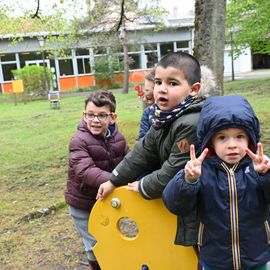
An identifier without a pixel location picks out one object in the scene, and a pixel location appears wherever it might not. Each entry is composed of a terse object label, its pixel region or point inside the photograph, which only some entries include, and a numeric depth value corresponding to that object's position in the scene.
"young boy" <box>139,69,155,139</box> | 3.17
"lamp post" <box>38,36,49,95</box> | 19.06
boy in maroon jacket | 2.73
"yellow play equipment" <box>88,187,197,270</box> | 2.34
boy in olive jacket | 2.01
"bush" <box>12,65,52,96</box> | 23.98
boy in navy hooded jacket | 1.87
